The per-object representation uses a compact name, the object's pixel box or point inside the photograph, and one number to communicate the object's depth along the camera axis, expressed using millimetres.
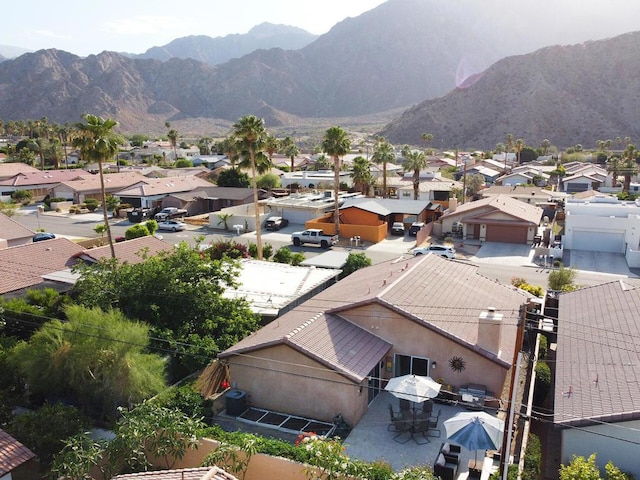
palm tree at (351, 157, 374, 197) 65125
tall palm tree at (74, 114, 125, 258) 31406
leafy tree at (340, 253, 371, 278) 35031
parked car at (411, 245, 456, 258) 44156
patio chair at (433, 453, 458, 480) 15302
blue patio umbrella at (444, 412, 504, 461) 15148
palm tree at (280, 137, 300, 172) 100062
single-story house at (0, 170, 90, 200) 78875
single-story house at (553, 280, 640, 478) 14914
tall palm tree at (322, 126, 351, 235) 49219
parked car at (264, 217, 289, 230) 56875
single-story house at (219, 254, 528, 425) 18844
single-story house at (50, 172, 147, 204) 75250
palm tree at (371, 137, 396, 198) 64812
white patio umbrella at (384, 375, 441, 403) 17389
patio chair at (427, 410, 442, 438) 17828
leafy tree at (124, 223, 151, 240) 48406
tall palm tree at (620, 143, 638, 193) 72812
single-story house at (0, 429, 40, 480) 14742
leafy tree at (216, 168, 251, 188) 74375
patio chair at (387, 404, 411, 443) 17891
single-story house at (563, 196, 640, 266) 45281
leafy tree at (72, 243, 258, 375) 22156
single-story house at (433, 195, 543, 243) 49938
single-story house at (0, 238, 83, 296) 29234
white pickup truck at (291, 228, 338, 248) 48969
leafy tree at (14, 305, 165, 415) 18578
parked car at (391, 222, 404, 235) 53844
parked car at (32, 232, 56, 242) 48475
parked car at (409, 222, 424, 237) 52812
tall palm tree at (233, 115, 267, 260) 40094
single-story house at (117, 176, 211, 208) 69062
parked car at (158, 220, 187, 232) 57694
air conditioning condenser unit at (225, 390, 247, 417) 19625
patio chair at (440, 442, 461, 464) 15954
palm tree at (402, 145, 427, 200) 64250
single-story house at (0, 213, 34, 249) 39500
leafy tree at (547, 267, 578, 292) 31922
